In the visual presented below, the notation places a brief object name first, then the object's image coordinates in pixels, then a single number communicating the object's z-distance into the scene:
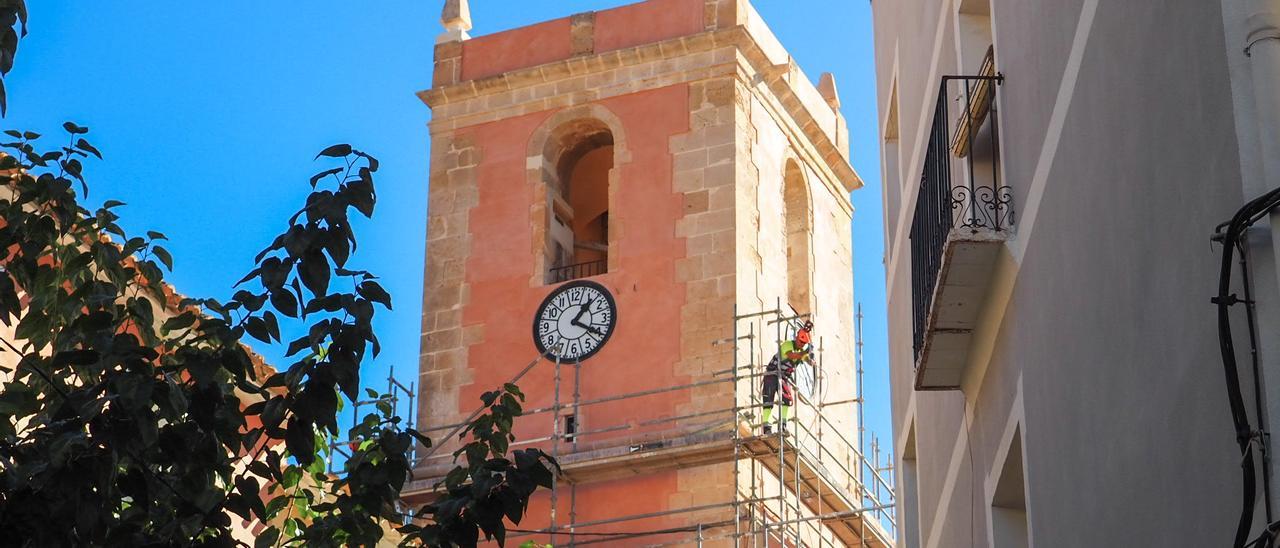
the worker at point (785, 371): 25.20
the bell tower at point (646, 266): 25.06
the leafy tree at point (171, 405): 7.36
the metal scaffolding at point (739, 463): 24.56
